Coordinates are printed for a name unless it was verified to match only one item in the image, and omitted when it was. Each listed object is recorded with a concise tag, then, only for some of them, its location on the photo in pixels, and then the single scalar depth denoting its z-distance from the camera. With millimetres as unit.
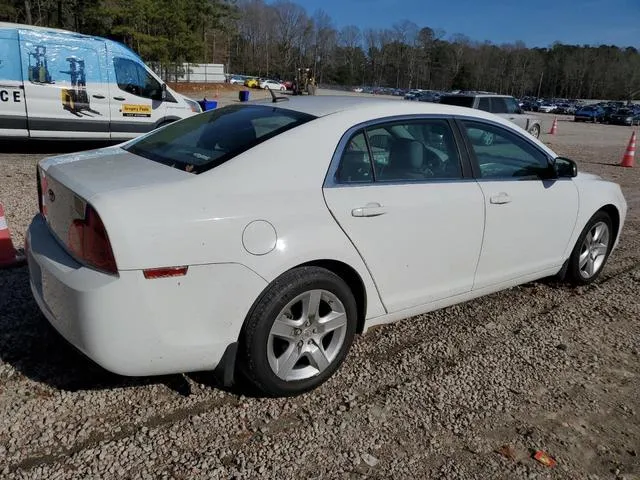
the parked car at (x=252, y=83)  68000
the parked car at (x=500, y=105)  17312
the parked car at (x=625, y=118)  45344
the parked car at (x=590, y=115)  48356
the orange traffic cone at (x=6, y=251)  4309
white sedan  2332
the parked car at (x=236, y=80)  67638
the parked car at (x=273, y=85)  66331
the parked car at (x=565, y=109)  66938
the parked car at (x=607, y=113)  46969
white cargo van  9555
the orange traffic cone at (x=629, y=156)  14125
